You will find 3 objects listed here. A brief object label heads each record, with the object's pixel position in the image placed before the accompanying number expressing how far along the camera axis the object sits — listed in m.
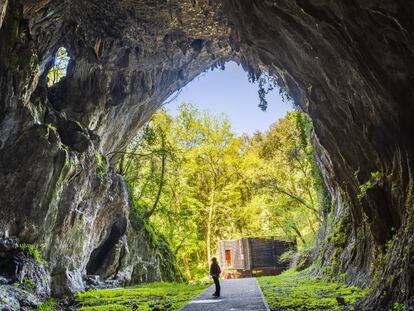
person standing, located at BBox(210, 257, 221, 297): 10.79
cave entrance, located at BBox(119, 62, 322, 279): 28.20
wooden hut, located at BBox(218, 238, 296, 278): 30.22
